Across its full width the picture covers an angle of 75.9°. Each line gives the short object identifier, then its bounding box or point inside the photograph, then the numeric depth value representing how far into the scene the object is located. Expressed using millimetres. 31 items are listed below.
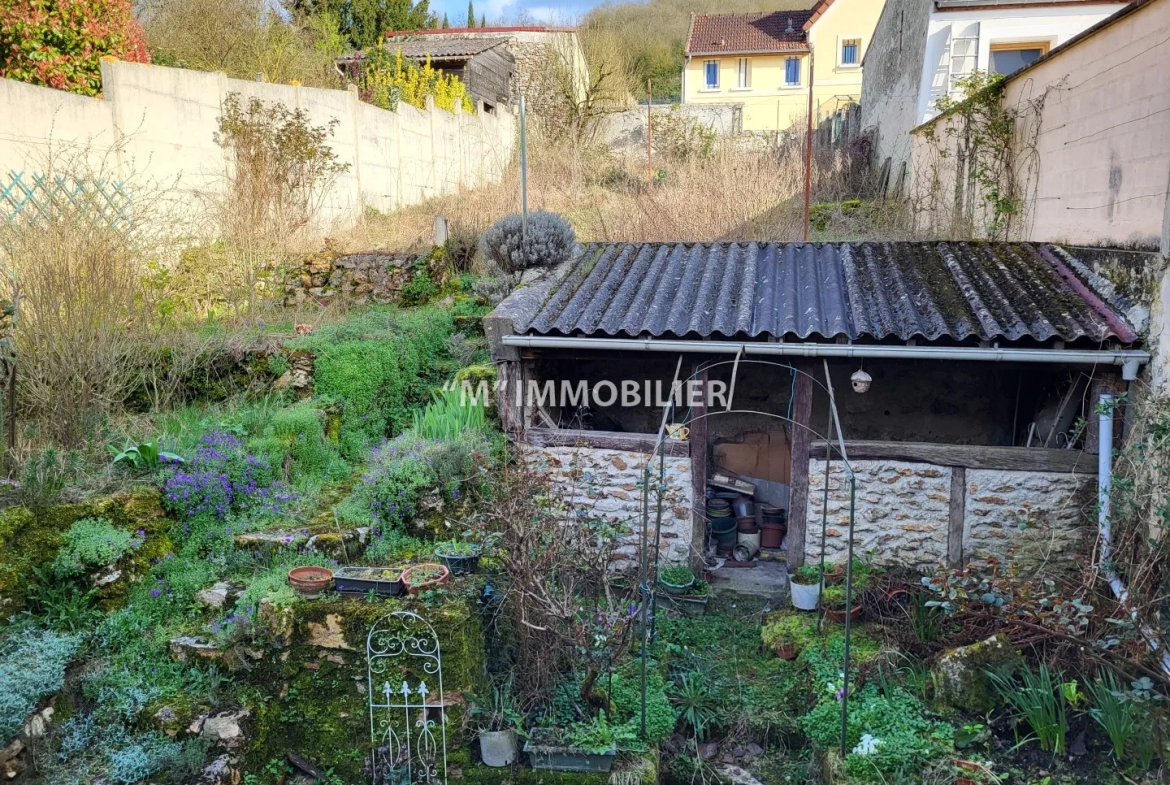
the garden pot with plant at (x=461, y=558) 5453
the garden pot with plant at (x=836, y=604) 6228
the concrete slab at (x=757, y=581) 7243
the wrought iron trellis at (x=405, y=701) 4770
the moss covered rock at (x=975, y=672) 4992
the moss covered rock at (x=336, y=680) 4828
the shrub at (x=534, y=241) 8922
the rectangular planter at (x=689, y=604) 6789
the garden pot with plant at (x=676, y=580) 6785
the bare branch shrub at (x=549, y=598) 4859
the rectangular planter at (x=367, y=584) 5055
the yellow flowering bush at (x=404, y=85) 17031
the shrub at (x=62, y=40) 9984
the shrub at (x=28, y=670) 4430
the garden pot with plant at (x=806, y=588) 6445
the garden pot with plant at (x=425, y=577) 5094
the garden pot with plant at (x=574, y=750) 4602
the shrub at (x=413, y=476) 6195
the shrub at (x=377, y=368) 8070
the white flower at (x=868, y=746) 4711
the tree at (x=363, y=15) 22938
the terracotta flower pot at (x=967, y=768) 4449
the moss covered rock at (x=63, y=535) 5078
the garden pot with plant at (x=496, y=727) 4730
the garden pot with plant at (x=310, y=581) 5008
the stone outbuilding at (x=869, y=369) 6219
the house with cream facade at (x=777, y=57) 25875
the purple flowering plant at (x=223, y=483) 5961
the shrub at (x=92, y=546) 5191
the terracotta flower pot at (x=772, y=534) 8258
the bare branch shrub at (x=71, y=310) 6168
